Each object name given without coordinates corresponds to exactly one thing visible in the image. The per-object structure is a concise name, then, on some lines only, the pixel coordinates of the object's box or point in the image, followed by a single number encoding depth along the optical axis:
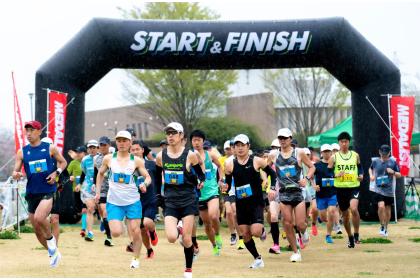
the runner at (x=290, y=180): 11.73
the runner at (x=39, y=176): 10.89
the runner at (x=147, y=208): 11.93
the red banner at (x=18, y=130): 20.75
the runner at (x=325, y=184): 15.59
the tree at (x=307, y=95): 44.91
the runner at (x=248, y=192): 10.62
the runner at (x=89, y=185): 15.64
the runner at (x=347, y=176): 13.96
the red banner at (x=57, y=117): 18.25
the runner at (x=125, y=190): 10.45
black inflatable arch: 18.44
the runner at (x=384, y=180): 16.25
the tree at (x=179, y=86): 39.88
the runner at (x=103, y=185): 13.68
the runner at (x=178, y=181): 9.74
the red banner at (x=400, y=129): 19.17
